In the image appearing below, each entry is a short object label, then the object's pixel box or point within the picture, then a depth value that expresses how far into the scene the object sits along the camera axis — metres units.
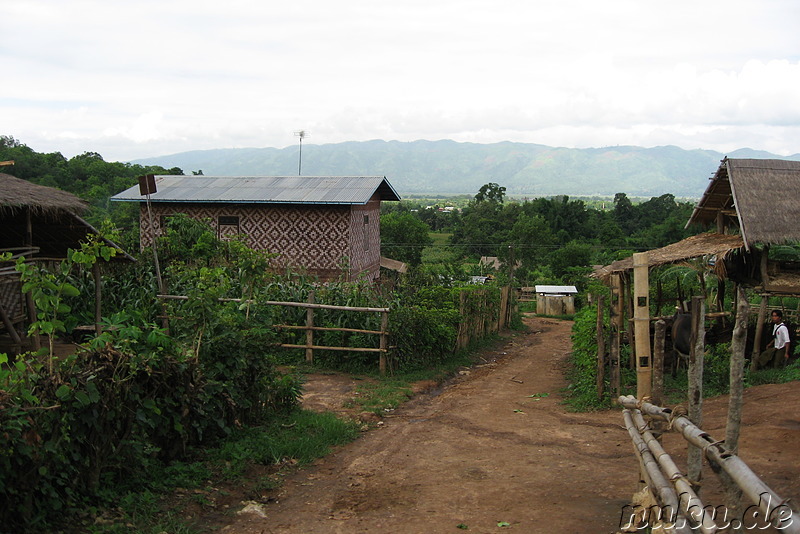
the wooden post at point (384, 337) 11.66
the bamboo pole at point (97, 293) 10.29
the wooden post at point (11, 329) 9.43
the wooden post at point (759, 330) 11.84
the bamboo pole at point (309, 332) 12.04
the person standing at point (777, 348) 11.47
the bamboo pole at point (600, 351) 9.94
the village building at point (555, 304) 27.56
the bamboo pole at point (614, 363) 10.10
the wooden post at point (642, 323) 7.03
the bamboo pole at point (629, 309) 11.97
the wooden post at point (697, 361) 4.92
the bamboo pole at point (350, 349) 11.71
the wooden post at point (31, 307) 9.91
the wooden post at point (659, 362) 5.92
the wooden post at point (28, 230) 10.28
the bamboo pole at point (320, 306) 11.73
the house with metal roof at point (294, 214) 18.70
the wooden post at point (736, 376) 4.64
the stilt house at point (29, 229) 9.95
